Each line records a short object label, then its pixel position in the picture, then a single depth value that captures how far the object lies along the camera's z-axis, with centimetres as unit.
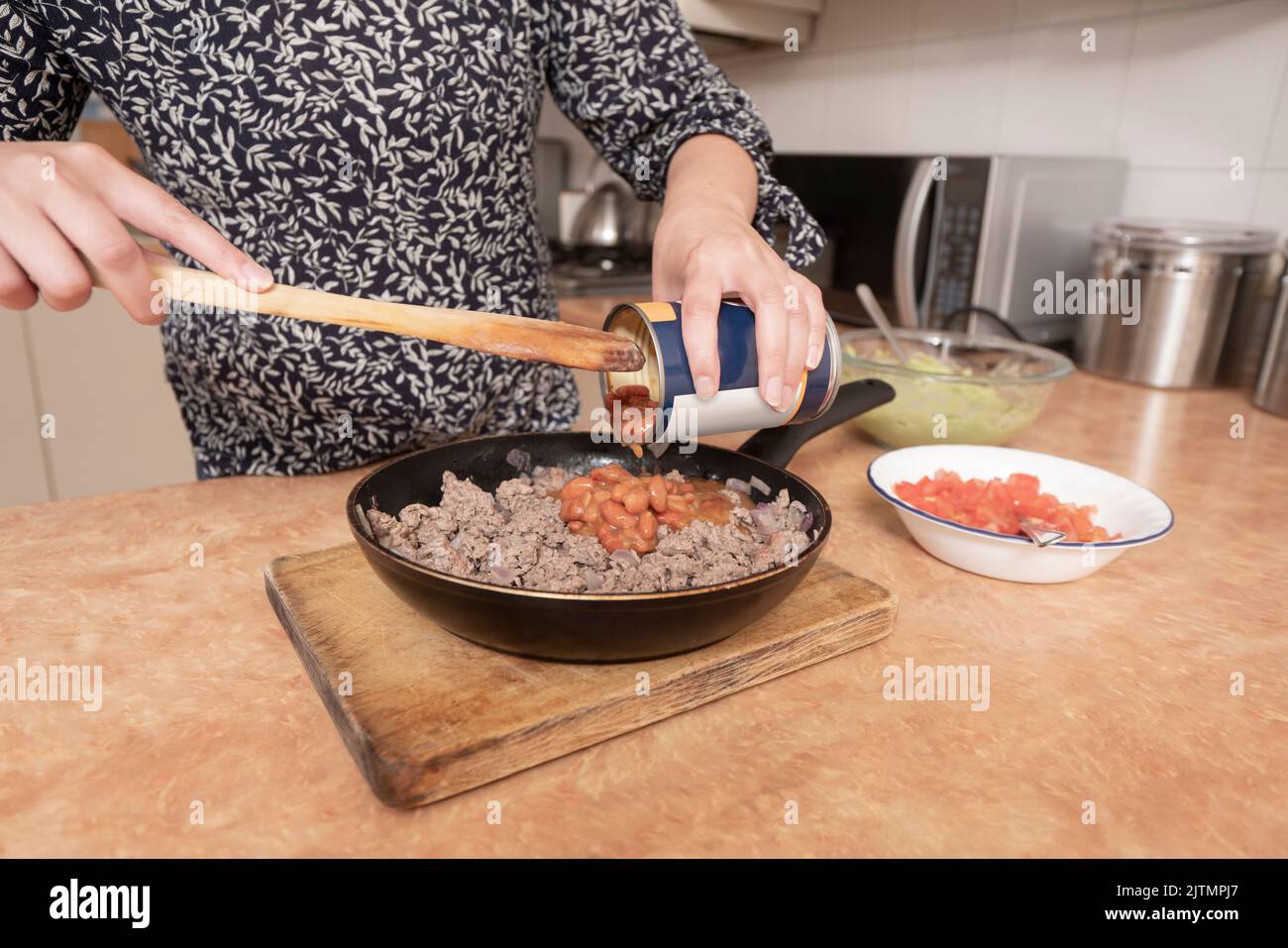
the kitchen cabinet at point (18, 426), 254
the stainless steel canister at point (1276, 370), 154
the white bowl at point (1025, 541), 89
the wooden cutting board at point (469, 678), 59
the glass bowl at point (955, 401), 126
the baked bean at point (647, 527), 79
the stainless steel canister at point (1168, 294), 161
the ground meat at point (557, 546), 74
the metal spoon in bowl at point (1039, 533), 86
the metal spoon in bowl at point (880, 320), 136
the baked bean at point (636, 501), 80
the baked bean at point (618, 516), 79
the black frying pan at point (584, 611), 62
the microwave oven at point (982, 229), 188
